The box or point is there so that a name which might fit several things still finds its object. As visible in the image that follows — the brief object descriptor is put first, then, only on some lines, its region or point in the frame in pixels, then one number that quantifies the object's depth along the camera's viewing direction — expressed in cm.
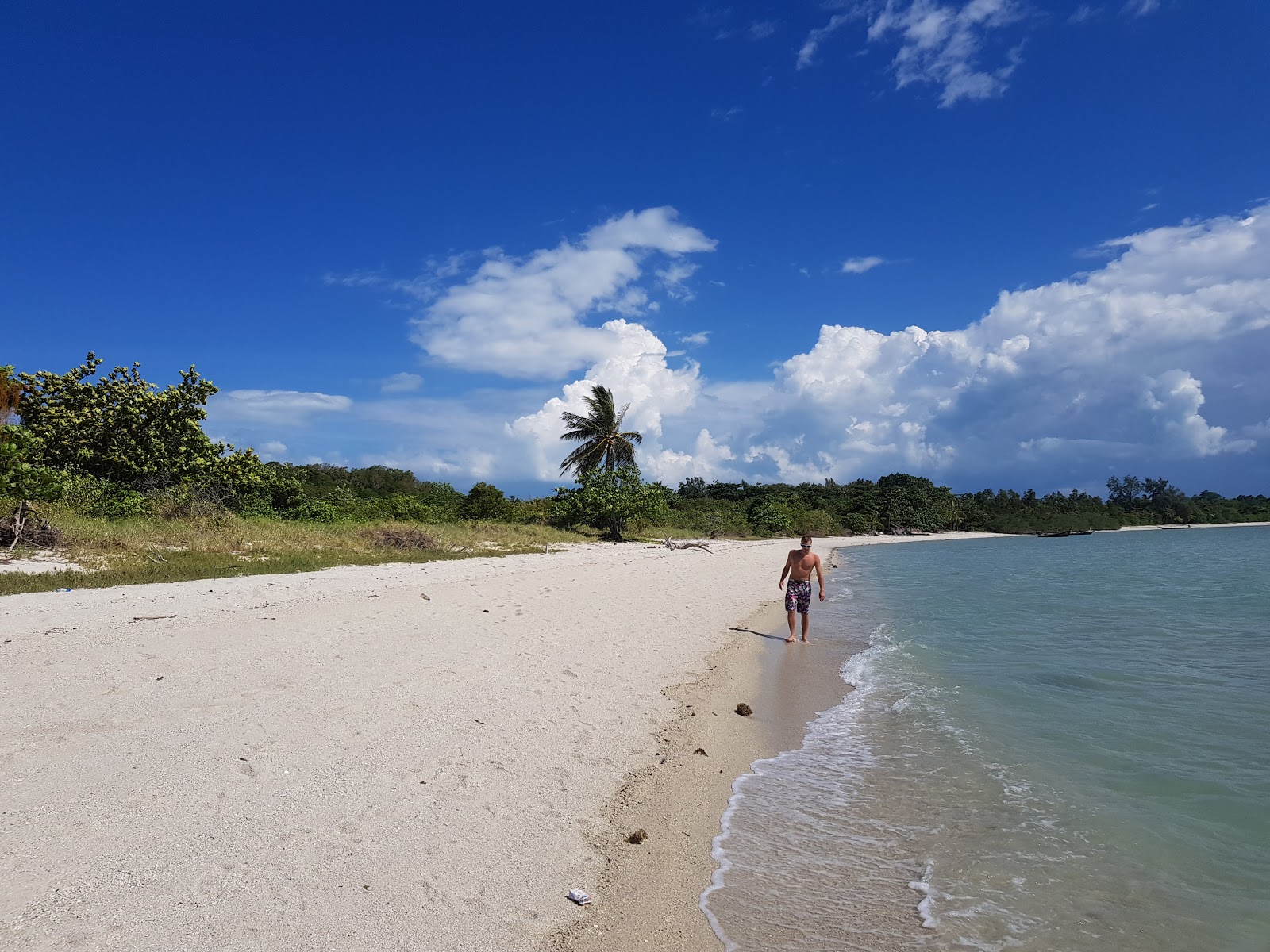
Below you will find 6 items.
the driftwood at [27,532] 1536
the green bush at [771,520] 5978
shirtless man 1192
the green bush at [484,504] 3878
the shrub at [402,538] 2330
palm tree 4559
